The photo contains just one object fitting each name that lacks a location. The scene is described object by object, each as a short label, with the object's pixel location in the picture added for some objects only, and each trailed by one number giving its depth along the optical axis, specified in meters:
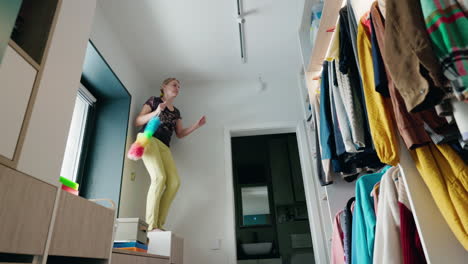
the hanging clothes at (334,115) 1.35
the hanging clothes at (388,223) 0.91
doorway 3.64
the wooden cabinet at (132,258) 1.34
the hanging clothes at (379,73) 0.89
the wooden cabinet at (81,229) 0.98
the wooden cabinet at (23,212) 0.77
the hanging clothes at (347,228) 1.37
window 2.16
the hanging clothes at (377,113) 0.93
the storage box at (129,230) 1.69
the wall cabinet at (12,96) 0.84
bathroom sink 3.60
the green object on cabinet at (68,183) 1.27
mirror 3.85
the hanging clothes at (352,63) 1.15
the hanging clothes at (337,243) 1.54
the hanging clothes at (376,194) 1.12
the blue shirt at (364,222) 1.12
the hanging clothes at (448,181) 0.76
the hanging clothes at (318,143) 1.76
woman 2.30
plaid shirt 0.61
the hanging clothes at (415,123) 0.79
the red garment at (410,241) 0.87
